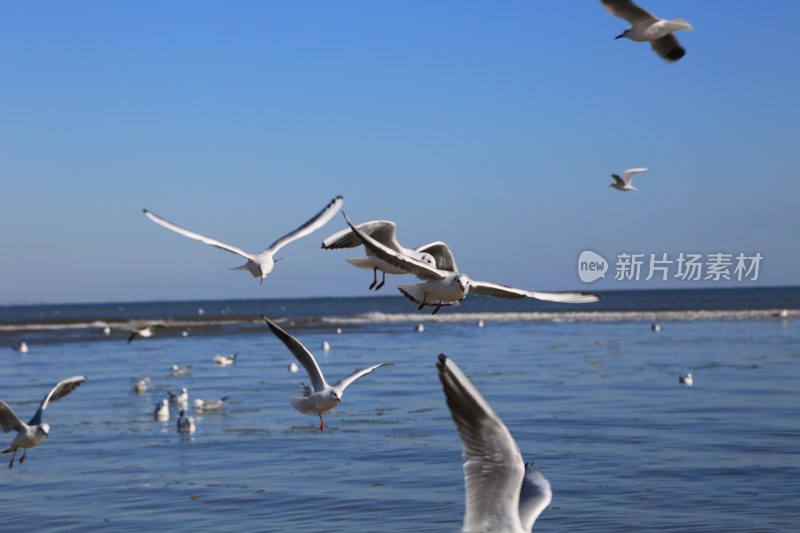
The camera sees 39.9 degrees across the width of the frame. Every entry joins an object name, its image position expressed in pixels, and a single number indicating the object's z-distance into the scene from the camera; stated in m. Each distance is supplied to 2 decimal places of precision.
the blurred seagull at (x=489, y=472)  5.98
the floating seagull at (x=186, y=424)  18.45
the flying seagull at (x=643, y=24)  11.84
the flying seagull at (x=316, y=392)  10.52
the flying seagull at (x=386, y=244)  9.34
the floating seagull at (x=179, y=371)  29.86
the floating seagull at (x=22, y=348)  40.34
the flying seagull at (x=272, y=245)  9.57
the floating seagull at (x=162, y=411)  20.63
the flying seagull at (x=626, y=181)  19.61
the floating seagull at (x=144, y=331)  25.48
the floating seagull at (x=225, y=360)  31.86
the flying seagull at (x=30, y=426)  12.98
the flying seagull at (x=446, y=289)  8.56
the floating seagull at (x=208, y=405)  21.12
